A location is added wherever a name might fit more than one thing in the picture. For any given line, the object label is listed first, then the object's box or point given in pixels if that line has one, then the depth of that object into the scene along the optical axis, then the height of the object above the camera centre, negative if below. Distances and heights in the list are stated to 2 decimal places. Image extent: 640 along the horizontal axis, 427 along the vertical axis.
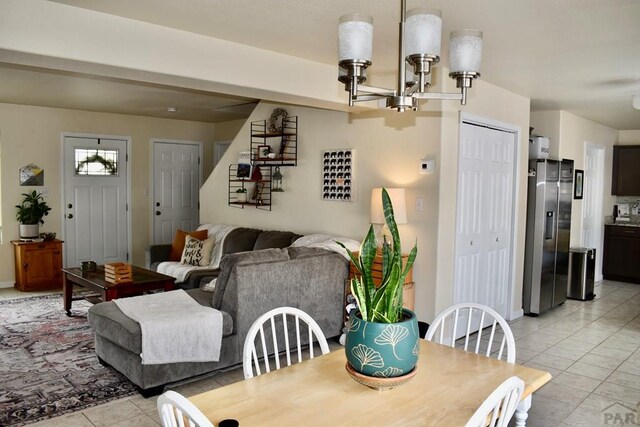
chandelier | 1.66 +0.47
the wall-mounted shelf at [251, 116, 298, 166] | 5.74 +0.53
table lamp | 4.30 -0.16
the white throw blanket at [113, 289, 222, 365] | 3.21 -0.94
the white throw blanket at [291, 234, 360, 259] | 4.56 -0.51
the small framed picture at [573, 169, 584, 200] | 6.86 +0.11
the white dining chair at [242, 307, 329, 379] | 3.83 -1.15
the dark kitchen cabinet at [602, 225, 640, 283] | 7.50 -0.88
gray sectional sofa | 3.33 -0.87
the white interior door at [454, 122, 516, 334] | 4.51 -0.24
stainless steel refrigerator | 5.50 -0.47
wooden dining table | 1.58 -0.71
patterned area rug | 3.16 -1.36
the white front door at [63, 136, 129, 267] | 7.09 -0.22
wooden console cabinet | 6.34 -1.03
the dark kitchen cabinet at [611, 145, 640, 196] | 7.71 +0.36
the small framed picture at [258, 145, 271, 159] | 5.95 +0.43
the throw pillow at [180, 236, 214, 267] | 5.80 -0.75
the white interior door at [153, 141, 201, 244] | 7.97 -0.03
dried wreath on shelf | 5.80 +0.79
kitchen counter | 7.56 -0.45
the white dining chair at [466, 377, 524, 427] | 1.39 -0.61
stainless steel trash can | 6.32 -1.00
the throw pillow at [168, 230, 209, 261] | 6.19 -0.68
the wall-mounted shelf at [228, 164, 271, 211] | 6.16 -0.03
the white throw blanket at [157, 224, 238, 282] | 5.48 -0.87
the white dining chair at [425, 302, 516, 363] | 4.38 -1.29
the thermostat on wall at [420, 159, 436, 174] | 4.28 +0.21
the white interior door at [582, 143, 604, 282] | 7.38 -0.14
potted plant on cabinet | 6.40 -0.39
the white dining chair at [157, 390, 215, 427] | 1.32 -0.60
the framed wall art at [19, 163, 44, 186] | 6.64 +0.11
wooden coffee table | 4.49 -0.90
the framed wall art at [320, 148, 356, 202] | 5.03 +0.14
